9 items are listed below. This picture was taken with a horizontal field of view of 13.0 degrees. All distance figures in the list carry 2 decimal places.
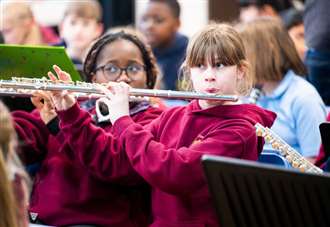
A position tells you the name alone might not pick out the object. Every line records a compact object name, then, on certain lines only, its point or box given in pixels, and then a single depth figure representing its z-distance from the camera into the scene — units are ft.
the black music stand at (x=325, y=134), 14.51
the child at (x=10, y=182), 9.96
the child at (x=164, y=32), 29.46
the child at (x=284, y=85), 18.96
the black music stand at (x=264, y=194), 11.12
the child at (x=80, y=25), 27.35
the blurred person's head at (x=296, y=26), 26.86
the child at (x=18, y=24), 26.58
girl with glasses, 15.85
